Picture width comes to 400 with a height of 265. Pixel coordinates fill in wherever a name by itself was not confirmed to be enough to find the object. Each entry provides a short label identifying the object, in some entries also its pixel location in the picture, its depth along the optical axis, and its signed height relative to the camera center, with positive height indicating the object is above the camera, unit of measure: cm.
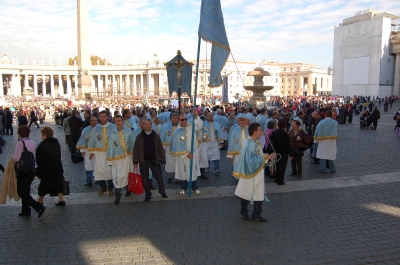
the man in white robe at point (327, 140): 885 -123
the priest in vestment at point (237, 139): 778 -104
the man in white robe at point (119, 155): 655 -122
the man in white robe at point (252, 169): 528 -119
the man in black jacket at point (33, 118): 2217 -158
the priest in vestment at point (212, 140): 926 -126
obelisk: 3341 +465
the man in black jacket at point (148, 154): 645 -118
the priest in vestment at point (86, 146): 771 -121
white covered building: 4531 +565
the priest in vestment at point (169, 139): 834 -113
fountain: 2552 +62
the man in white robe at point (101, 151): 696 -120
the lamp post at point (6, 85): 8248 +239
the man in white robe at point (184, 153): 708 -125
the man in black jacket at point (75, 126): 1105 -106
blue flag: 657 +139
